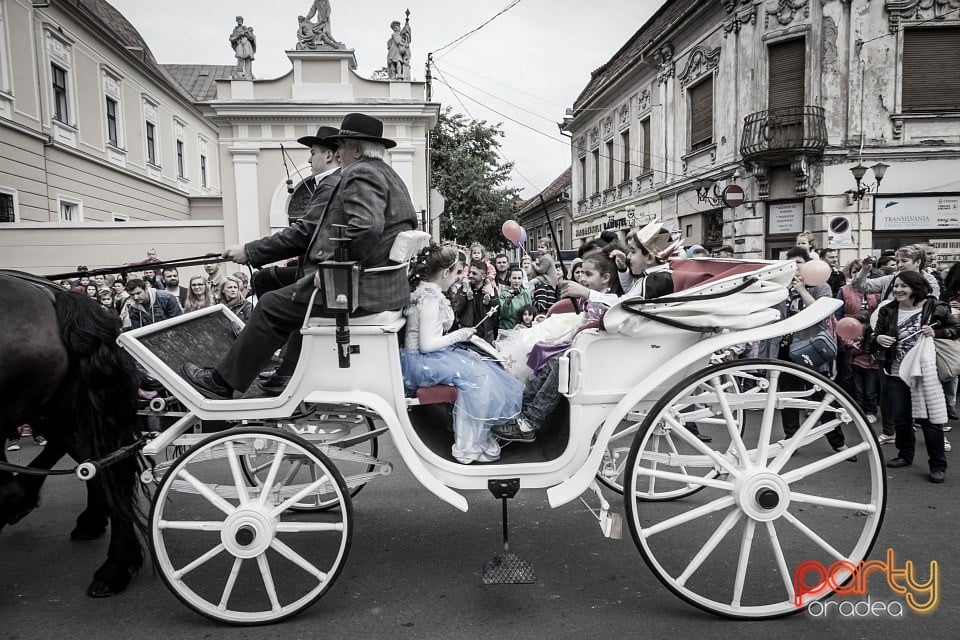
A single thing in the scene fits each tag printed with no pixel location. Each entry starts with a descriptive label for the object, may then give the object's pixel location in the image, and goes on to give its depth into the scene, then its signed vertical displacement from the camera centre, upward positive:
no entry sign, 14.02 +1.60
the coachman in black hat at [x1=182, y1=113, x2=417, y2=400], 2.92 +0.06
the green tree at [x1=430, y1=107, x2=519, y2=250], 27.09 +3.71
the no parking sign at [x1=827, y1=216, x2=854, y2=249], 14.62 +0.71
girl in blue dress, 3.05 -0.47
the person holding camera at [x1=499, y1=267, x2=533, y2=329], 8.24 -0.37
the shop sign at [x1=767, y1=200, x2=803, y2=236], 15.39 +1.19
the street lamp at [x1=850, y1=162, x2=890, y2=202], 13.41 +1.90
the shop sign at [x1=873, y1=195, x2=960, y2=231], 14.55 +1.17
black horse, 2.91 -0.53
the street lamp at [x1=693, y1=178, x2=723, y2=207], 16.36 +2.03
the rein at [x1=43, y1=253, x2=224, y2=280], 3.01 +0.08
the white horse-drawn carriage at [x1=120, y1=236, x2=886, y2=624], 2.75 -0.78
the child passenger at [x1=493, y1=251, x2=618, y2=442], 3.18 -0.60
